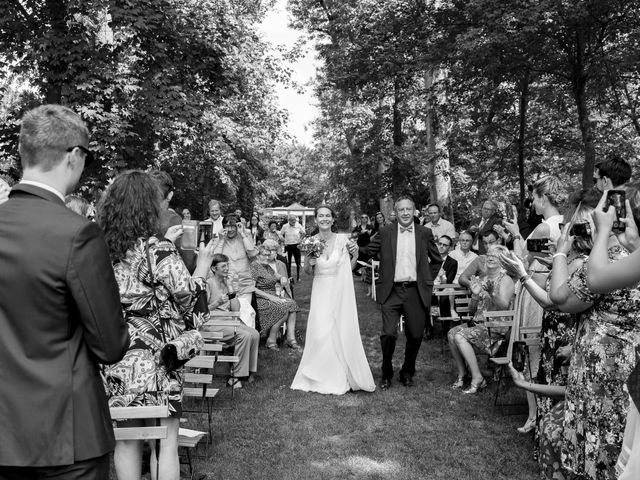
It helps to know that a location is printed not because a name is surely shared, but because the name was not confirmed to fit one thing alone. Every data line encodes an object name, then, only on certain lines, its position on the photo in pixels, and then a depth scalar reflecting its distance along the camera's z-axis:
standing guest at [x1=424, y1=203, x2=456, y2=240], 12.05
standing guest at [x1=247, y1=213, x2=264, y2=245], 16.95
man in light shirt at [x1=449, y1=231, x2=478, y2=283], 9.58
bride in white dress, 7.12
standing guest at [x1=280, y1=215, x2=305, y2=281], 19.47
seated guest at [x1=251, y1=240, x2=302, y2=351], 9.47
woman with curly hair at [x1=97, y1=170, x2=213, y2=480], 3.21
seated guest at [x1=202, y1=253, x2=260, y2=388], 7.39
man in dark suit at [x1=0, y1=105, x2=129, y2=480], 1.82
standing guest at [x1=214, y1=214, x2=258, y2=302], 9.14
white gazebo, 48.19
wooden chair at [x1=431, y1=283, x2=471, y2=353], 8.39
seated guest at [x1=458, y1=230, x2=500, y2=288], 8.44
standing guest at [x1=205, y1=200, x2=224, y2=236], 11.02
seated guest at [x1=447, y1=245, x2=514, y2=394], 7.02
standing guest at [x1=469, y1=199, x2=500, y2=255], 9.08
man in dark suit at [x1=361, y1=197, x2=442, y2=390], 7.15
